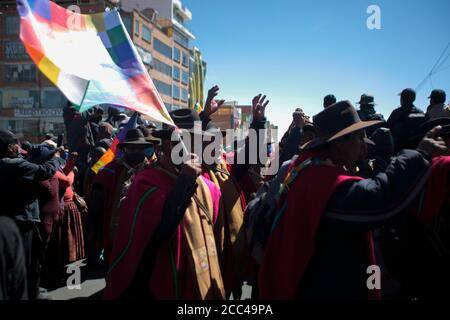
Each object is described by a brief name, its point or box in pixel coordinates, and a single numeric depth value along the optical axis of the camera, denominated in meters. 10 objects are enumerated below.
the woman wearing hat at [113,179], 4.80
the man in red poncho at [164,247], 2.51
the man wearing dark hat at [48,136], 10.07
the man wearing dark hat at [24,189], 4.14
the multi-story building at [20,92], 50.97
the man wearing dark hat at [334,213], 2.06
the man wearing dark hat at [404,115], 4.77
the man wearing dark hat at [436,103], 5.95
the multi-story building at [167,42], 58.78
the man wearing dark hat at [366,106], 6.12
